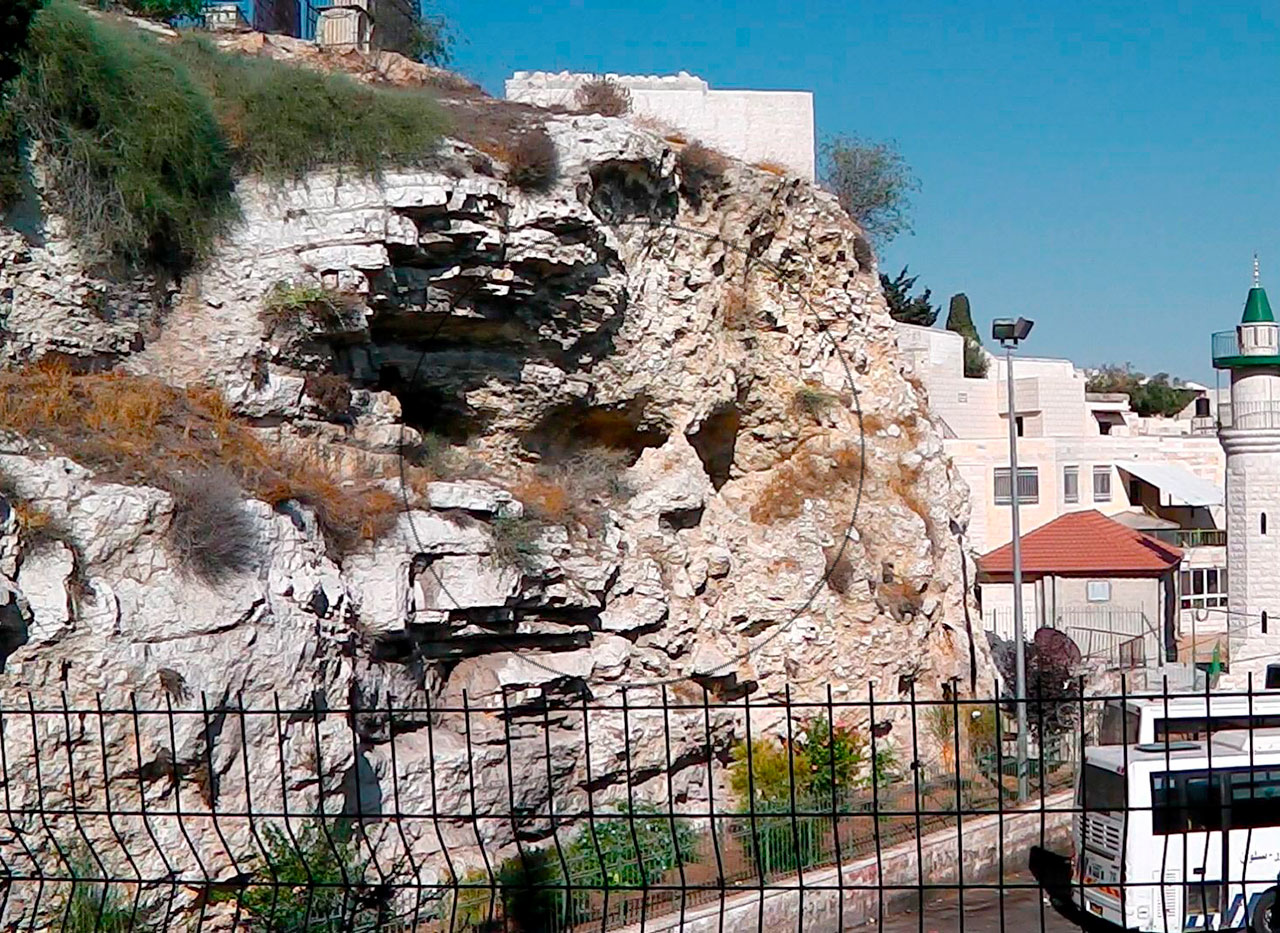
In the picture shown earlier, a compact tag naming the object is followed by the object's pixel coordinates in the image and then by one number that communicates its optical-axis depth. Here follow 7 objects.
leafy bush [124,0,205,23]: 16.07
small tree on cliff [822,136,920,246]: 26.95
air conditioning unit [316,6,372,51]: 16.80
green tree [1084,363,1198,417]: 51.69
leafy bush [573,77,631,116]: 16.62
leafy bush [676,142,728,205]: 15.88
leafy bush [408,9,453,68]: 20.06
